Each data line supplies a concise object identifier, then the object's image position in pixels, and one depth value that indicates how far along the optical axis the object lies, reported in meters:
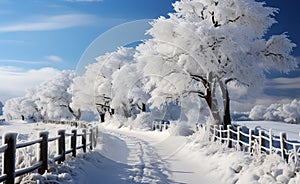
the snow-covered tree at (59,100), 67.62
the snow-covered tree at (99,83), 55.03
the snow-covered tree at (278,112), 127.19
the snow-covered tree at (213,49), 21.45
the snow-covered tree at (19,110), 98.05
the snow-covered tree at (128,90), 48.25
